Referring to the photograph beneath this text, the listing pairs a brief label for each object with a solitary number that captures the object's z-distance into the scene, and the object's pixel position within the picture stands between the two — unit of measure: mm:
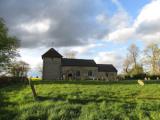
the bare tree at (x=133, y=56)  39054
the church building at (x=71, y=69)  28116
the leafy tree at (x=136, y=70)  35616
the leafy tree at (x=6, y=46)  22472
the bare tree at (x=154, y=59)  35694
